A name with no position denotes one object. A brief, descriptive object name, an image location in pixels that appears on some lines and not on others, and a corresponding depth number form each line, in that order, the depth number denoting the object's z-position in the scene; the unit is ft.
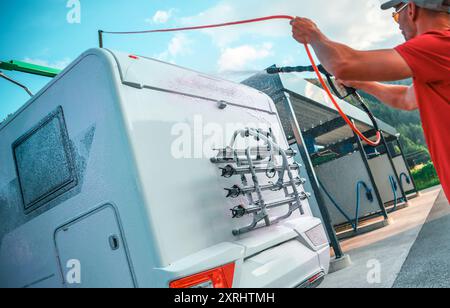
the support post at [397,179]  40.09
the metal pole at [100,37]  12.71
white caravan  6.66
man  5.08
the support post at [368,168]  28.43
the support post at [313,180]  17.60
